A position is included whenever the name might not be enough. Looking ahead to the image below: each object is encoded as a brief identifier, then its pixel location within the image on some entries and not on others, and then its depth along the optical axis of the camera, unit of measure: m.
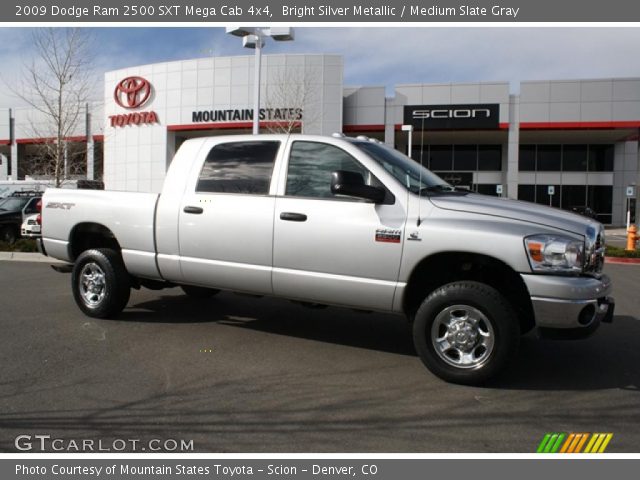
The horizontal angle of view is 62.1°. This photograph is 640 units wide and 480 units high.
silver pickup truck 4.06
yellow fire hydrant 15.64
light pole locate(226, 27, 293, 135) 13.64
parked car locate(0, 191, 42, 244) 16.03
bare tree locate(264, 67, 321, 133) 23.51
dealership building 28.20
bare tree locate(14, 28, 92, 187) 15.56
